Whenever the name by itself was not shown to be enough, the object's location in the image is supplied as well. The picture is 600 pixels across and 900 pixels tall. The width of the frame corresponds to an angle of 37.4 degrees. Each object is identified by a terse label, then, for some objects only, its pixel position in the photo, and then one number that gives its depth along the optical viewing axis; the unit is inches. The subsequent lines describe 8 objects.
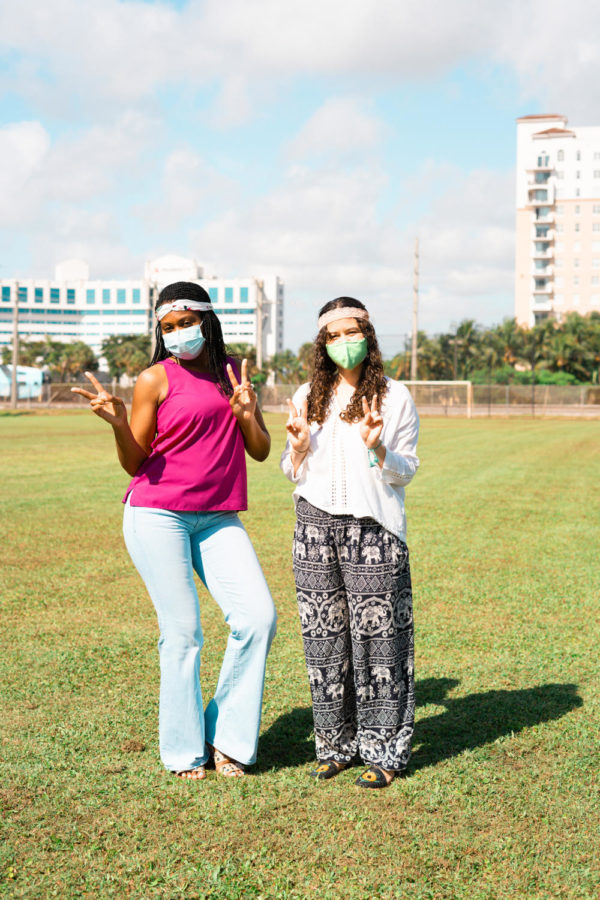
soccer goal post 2242.9
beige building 4234.7
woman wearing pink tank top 143.6
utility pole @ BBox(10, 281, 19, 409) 2199.1
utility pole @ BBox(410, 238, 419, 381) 2319.1
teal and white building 6943.9
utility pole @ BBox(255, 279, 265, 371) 2144.6
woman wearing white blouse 144.0
